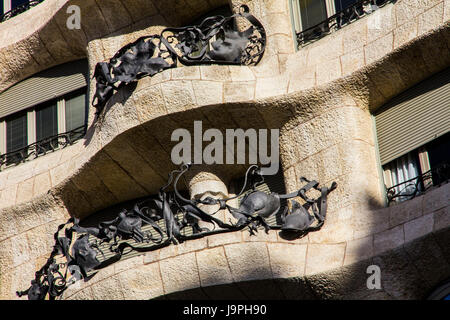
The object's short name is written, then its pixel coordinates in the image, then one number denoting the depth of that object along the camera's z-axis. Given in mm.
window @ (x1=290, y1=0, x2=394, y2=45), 17391
